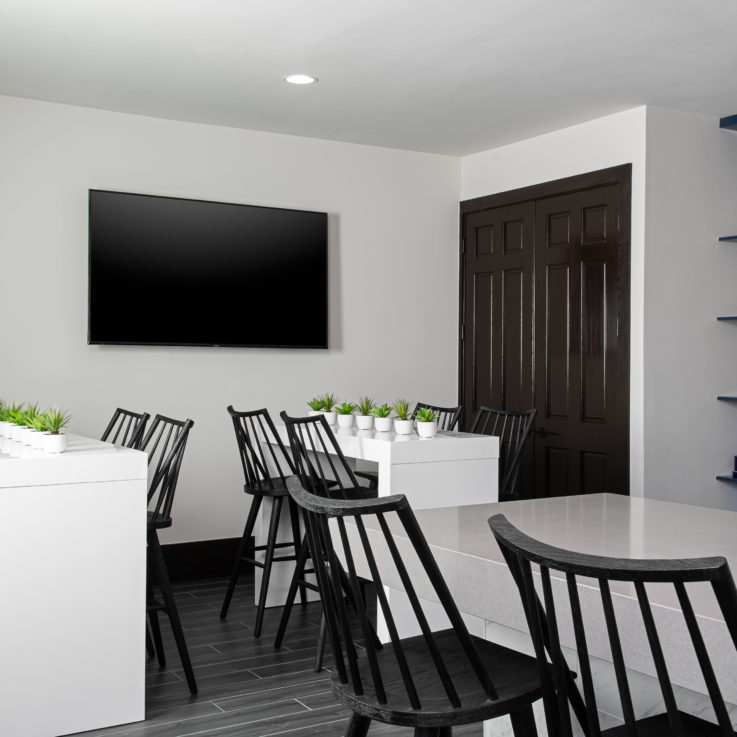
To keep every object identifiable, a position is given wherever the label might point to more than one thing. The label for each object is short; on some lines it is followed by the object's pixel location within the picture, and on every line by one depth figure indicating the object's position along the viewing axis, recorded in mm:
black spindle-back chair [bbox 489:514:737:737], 1090
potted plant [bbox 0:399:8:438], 3426
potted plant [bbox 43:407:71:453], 2932
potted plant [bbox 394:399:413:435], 3994
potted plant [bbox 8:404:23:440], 3259
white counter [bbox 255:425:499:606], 3639
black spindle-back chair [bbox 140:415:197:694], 3307
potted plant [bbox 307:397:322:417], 4680
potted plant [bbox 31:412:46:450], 2992
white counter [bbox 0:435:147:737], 2797
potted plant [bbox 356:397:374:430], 4211
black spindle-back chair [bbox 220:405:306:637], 4129
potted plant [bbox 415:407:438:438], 3824
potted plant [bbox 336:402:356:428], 4312
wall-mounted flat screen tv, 4953
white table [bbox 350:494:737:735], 1251
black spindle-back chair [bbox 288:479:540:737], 1525
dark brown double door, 4938
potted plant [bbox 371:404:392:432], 4086
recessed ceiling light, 4312
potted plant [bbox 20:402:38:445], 3094
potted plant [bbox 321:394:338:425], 4582
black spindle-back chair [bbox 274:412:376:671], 3736
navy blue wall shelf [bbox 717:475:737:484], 4927
